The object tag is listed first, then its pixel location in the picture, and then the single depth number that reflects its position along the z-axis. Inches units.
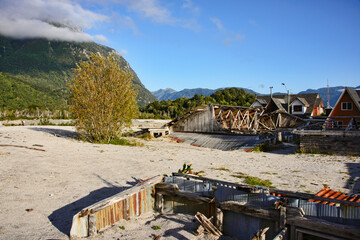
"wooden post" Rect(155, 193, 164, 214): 312.2
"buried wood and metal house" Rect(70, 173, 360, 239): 214.1
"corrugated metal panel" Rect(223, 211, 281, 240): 236.1
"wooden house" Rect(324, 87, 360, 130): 1229.1
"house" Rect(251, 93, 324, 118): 1694.0
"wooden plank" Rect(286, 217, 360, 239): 191.6
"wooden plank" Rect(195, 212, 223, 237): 251.9
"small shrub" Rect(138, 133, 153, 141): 1038.9
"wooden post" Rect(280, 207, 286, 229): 222.1
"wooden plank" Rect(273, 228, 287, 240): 205.0
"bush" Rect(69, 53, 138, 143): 794.8
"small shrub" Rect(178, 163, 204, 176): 392.3
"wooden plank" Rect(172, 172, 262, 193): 269.0
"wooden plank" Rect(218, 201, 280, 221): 232.9
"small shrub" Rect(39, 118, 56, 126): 1583.4
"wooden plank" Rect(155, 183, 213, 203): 284.2
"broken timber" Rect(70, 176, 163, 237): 232.5
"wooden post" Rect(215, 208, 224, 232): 261.4
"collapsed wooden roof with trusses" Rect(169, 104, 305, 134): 1027.3
